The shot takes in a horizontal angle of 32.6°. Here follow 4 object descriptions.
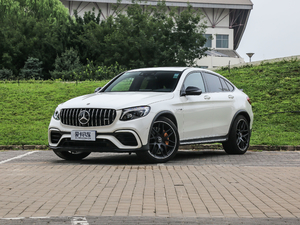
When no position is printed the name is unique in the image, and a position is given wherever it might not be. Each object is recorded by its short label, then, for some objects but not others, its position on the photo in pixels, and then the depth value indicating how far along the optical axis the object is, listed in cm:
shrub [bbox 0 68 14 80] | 3428
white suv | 901
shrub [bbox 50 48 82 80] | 3272
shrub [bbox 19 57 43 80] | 3522
